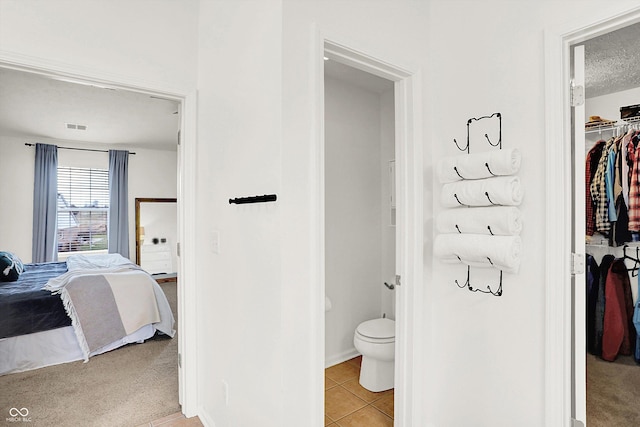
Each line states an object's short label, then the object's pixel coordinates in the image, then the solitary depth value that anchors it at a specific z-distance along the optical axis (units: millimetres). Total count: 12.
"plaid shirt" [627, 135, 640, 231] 2539
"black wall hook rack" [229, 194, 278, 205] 1368
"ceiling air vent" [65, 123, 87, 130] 4898
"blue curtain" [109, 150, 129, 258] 6258
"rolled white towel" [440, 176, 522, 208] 1490
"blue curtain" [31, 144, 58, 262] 5629
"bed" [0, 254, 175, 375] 3021
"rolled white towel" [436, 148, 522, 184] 1496
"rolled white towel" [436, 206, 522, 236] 1494
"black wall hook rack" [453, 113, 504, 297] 1623
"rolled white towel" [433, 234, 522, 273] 1479
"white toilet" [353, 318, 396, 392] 2430
